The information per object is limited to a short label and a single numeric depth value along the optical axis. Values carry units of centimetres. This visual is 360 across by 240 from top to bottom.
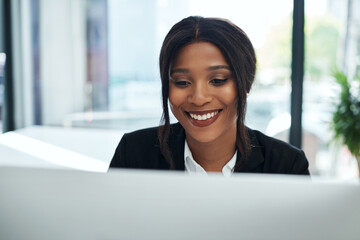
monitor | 45
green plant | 261
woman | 89
